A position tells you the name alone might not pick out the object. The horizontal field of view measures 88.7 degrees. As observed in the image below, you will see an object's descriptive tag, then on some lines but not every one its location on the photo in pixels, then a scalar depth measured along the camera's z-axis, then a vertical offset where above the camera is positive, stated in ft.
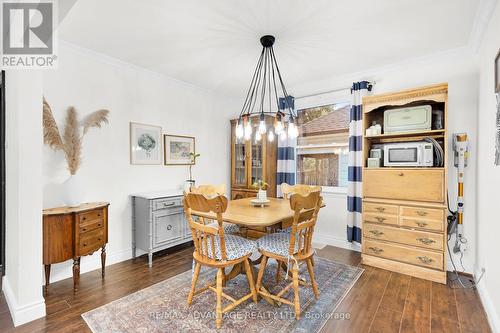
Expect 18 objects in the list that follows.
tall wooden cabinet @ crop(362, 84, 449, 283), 8.93 -1.59
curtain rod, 11.54 +3.66
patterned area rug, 6.40 -4.07
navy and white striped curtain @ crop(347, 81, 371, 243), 11.50 +0.05
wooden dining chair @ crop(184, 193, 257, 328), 6.38 -2.38
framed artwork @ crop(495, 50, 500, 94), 6.27 +2.31
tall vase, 8.39 -0.93
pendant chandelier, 8.36 +3.81
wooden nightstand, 7.68 -2.23
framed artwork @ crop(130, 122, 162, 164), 11.31 +0.90
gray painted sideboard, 10.50 -2.49
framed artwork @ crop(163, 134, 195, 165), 12.61 +0.78
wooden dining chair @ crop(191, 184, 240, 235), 9.79 -1.11
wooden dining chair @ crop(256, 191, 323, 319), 6.62 -2.33
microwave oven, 9.30 +0.43
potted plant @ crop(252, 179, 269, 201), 9.47 -1.03
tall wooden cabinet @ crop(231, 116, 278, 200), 14.08 +0.07
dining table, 6.81 -1.48
